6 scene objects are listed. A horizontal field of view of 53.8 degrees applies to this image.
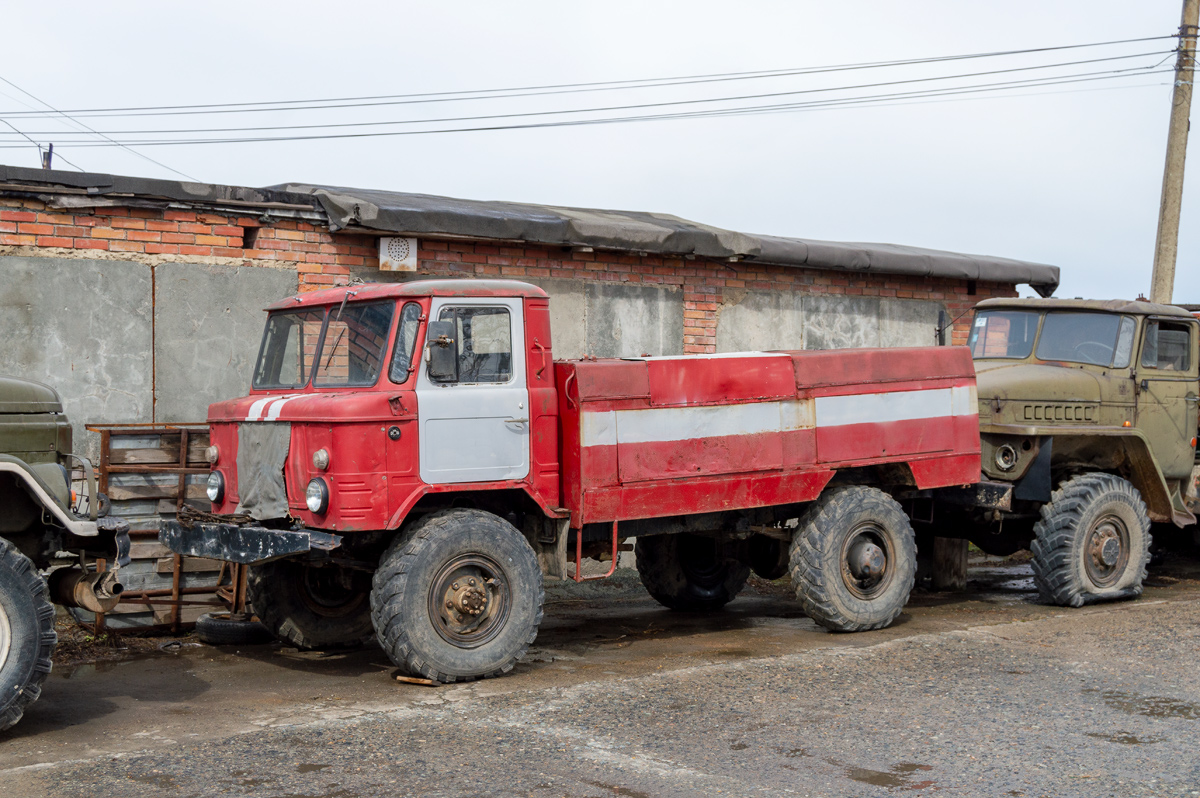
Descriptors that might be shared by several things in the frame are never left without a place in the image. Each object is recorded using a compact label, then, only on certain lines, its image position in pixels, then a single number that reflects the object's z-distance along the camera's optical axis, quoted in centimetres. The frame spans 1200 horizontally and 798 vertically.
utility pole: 1515
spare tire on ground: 835
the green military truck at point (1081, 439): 980
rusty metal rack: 864
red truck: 696
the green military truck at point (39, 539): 587
